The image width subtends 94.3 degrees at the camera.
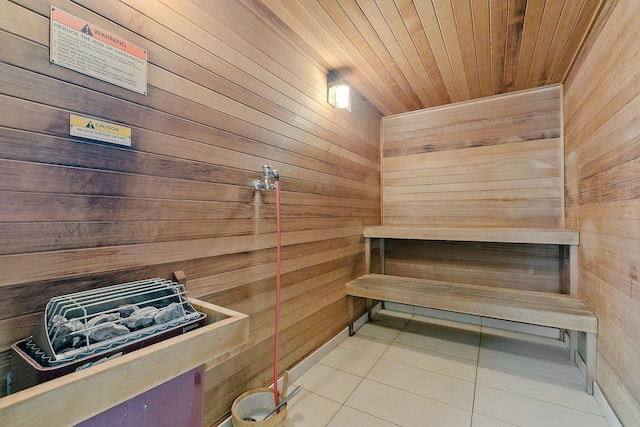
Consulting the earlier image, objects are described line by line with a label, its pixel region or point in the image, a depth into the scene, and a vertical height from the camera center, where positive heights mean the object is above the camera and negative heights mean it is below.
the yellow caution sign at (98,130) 0.98 +0.31
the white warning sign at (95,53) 0.94 +0.57
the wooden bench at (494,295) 1.92 -0.63
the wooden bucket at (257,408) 1.39 -0.97
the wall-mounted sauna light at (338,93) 2.35 +0.99
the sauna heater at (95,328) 0.70 -0.31
